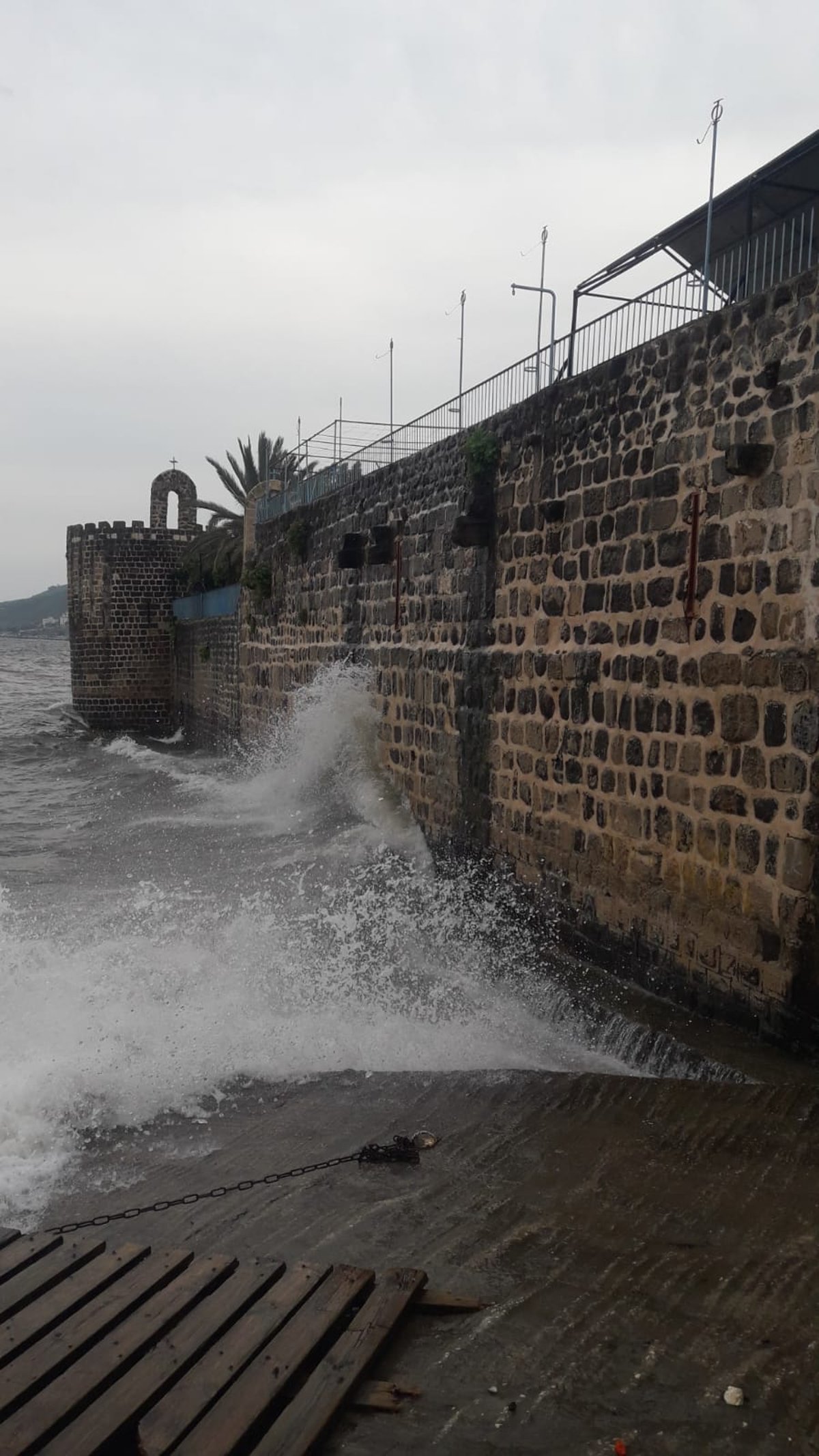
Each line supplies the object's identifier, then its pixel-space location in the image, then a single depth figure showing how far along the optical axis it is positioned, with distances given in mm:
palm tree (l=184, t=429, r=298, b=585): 23656
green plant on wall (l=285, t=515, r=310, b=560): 15086
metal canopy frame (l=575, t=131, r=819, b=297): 8359
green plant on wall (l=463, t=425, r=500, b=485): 9164
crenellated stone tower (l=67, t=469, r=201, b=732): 27906
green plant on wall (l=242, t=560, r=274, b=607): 17062
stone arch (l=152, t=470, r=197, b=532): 28984
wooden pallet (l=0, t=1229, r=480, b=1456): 2766
